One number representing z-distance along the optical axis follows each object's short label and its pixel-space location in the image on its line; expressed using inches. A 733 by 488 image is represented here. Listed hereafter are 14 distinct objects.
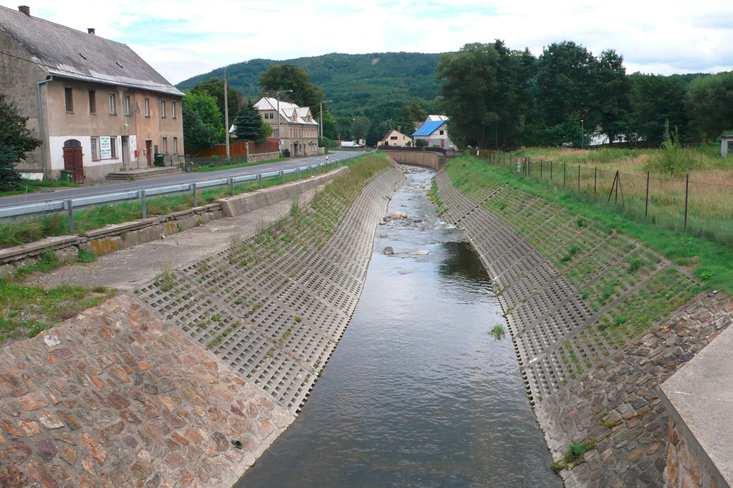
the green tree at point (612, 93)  3634.4
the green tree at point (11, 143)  1350.9
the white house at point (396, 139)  6323.8
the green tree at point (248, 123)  3014.3
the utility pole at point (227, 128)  2368.4
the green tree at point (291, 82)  5467.5
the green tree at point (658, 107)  3373.5
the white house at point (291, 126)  4089.6
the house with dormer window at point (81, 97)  1641.2
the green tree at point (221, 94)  3922.2
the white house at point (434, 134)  5631.9
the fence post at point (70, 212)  718.5
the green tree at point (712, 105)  3016.7
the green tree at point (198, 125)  2780.5
